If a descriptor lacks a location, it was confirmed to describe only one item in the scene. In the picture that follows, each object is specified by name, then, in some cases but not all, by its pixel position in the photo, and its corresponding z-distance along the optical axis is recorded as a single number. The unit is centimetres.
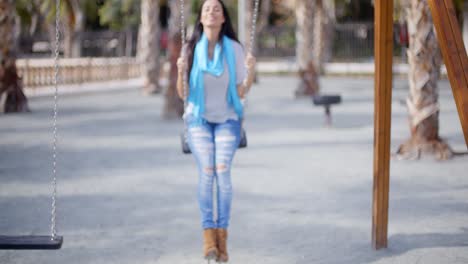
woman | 859
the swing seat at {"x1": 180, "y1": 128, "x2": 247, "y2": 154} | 891
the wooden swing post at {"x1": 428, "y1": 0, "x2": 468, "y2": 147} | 796
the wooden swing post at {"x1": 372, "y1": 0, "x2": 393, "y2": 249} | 922
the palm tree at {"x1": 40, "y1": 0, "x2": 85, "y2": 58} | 3129
